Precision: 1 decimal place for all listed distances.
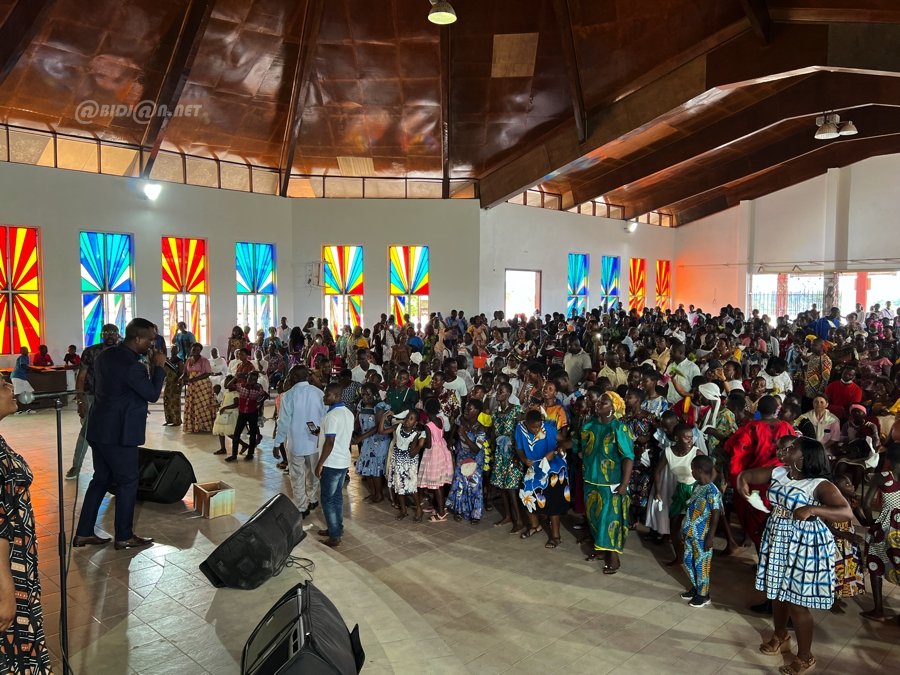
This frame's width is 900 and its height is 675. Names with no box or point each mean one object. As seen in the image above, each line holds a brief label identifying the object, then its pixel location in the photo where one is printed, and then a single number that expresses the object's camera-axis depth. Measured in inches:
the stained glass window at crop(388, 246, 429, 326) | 696.4
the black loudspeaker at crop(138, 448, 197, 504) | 237.6
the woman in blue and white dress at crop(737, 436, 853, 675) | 141.7
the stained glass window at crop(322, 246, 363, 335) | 689.0
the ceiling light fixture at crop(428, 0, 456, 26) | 343.9
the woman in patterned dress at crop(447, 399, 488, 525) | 238.6
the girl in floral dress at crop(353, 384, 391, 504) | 264.4
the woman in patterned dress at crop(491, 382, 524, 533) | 233.6
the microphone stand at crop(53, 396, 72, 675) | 116.0
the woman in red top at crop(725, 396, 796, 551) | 203.0
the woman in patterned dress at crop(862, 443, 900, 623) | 165.6
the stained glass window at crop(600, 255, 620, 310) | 880.9
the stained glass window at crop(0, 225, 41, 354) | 488.7
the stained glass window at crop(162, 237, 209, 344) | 592.4
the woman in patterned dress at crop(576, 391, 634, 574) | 201.0
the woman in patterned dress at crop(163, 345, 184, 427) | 412.5
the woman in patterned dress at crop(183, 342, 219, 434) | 373.1
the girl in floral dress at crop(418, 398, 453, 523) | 241.1
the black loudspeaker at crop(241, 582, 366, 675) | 102.3
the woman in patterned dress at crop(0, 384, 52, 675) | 89.4
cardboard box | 227.5
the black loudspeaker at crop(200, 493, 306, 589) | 163.9
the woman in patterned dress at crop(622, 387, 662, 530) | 224.2
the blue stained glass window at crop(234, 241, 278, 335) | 649.6
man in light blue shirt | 235.1
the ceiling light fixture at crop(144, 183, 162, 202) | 559.8
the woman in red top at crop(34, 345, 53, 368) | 477.4
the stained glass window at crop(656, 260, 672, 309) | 982.4
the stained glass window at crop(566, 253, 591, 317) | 831.1
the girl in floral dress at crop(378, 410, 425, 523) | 238.2
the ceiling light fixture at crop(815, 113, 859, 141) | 483.5
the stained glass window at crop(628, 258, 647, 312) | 932.0
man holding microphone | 187.9
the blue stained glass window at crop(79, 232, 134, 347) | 537.3
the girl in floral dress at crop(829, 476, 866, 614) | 171.2
